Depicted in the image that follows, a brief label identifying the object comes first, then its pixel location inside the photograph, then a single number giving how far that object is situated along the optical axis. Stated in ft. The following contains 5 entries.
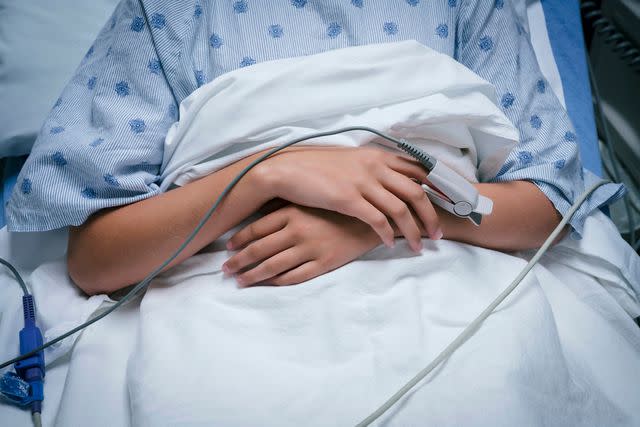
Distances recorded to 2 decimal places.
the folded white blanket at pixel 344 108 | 2.47
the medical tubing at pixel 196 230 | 2.34
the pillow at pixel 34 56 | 3.53
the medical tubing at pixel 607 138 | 4.30
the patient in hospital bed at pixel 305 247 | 2.12
